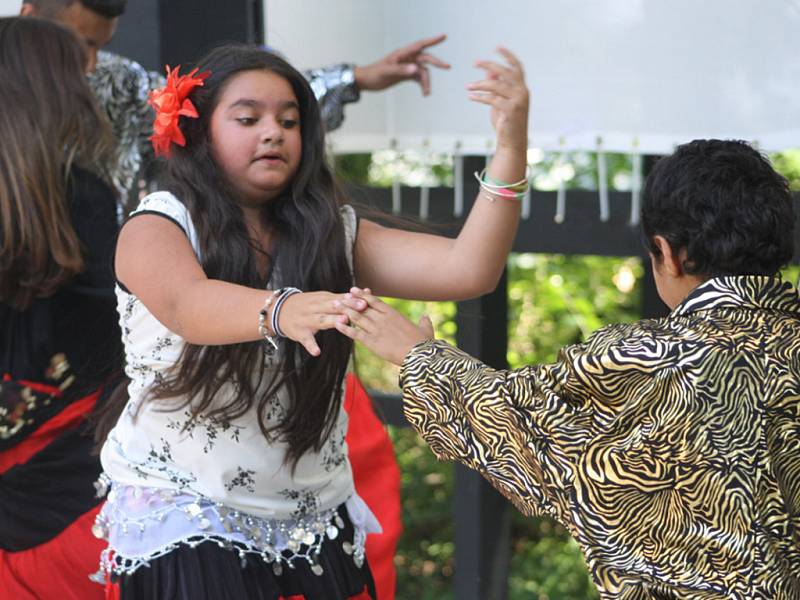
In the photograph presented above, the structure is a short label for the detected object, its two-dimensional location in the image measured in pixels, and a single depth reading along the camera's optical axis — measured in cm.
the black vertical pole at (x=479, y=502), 648
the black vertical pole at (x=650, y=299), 709
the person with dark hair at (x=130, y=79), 557
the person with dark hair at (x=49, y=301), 459
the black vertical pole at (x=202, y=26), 564
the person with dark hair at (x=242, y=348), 372
